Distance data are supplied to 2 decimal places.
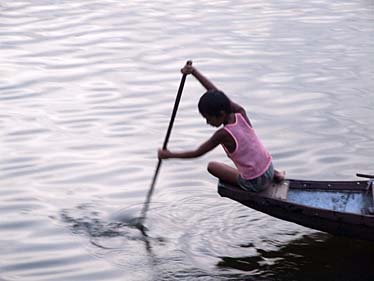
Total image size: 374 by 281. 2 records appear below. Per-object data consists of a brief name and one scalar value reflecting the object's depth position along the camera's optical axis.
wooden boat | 9.81
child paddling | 10.17
